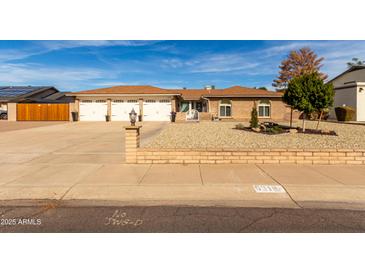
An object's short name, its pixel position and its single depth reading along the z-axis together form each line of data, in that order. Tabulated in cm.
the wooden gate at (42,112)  2841
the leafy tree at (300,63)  4009
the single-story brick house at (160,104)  2511
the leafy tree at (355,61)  5771
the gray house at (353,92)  2244
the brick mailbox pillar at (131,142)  664
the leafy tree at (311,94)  1076
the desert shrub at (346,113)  2166
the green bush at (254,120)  1352
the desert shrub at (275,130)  1156
